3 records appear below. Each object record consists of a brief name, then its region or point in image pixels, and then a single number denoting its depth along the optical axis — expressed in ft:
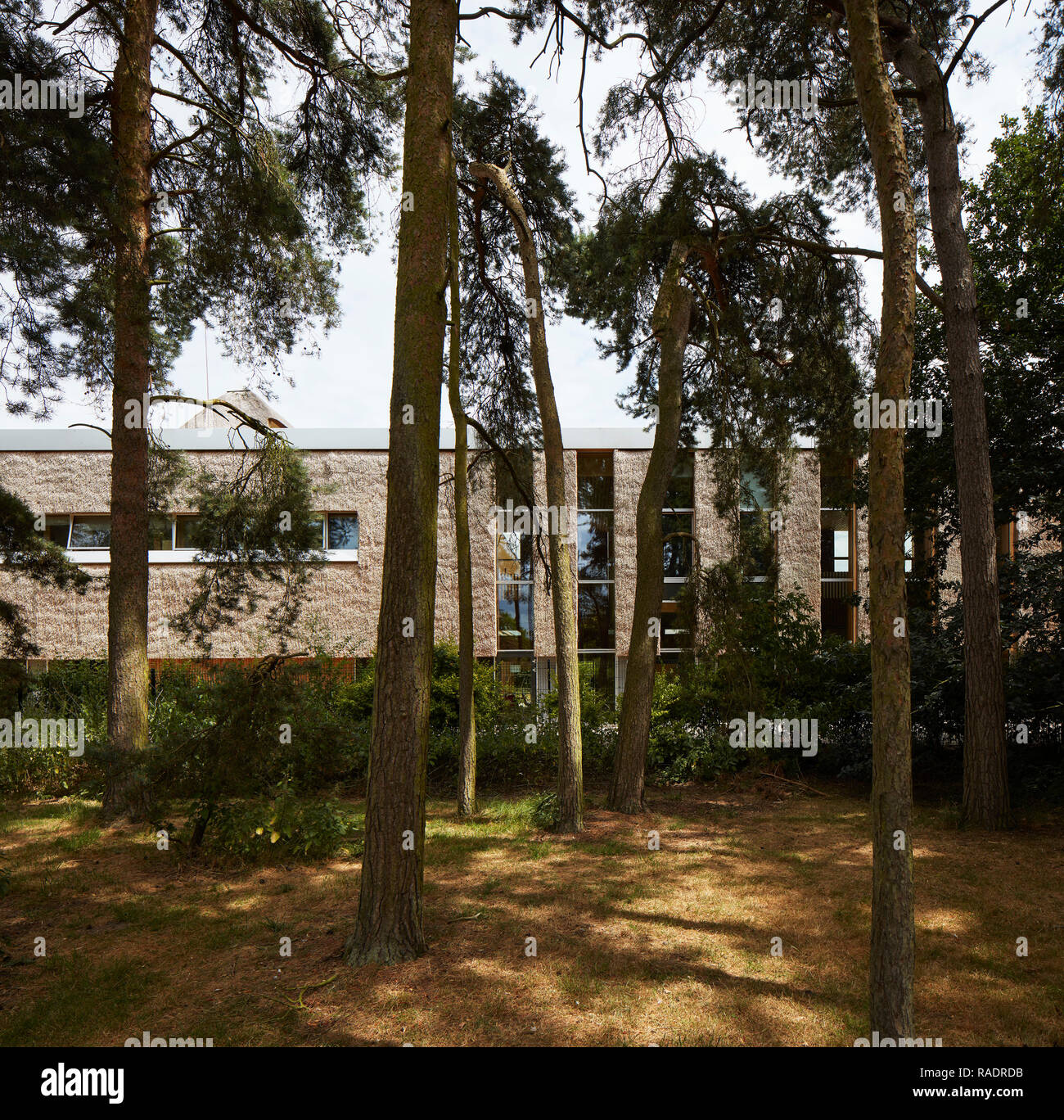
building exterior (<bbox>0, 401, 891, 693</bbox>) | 64.95
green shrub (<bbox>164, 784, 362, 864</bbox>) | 26.61
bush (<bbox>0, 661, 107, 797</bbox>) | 39.32
